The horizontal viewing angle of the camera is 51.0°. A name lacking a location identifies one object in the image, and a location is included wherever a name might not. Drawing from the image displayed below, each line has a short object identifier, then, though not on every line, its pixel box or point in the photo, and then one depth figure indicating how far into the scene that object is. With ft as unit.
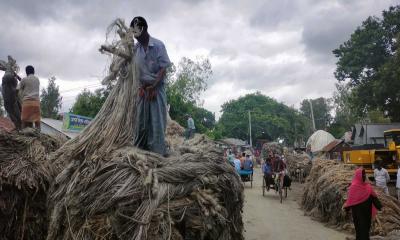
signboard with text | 48.13
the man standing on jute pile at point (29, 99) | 23.41
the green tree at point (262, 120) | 226.79
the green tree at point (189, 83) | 135.62
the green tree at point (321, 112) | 235.20
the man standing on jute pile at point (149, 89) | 15.06
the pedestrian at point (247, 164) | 67.36
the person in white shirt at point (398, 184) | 42.80
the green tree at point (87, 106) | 69.82
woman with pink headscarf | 26.89
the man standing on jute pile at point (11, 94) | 23.41
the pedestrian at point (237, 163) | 59.57
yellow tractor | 50.21
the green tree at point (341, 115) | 165.89
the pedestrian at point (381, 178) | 40.57
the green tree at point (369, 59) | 91.04
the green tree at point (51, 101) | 166.40
